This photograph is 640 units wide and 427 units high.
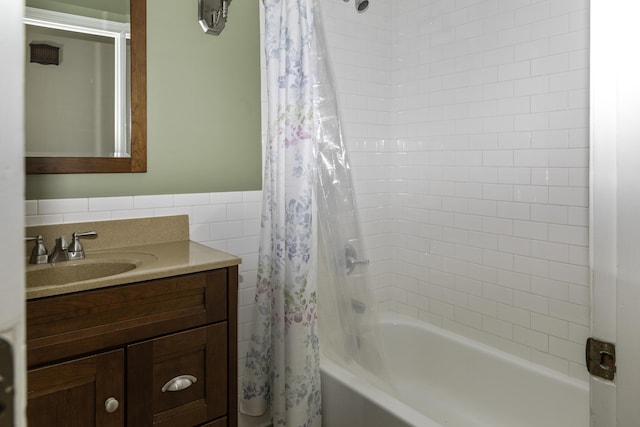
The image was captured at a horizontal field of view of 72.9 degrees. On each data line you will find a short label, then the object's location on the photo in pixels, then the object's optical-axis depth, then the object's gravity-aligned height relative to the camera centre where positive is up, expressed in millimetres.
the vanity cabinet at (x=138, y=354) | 1112 -437
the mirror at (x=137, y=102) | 1664 +388
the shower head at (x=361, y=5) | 1683 +766
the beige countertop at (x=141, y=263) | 1142 -198
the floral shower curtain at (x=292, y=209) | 1715 -31
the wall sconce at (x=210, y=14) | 1784 +773
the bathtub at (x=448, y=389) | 1687 -835
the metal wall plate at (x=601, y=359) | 593 -221
